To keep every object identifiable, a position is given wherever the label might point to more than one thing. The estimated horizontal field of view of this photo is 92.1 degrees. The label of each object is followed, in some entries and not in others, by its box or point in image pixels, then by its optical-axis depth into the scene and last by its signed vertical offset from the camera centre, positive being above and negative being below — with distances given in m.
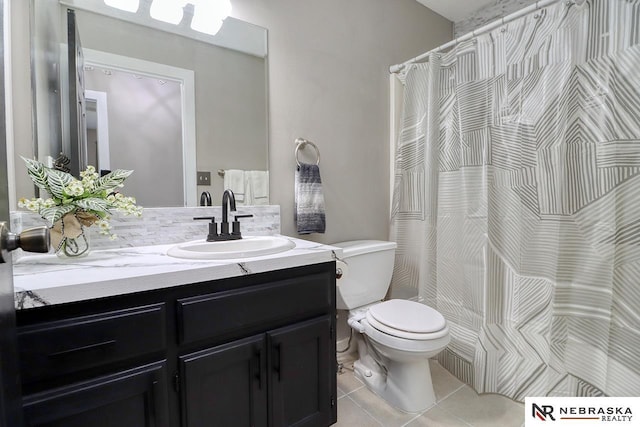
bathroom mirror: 1.19 +0.46
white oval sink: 1.05 -0.17
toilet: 1.42 -0.61
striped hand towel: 1.68 +0.02
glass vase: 0.99 -0.10
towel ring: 1.73 +0.34
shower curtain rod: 1.41 +0.89
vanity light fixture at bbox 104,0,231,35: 1.31 +0.87
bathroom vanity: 0.77 -0.40
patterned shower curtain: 1.27 +0.00
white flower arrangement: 0.99 +0.03
